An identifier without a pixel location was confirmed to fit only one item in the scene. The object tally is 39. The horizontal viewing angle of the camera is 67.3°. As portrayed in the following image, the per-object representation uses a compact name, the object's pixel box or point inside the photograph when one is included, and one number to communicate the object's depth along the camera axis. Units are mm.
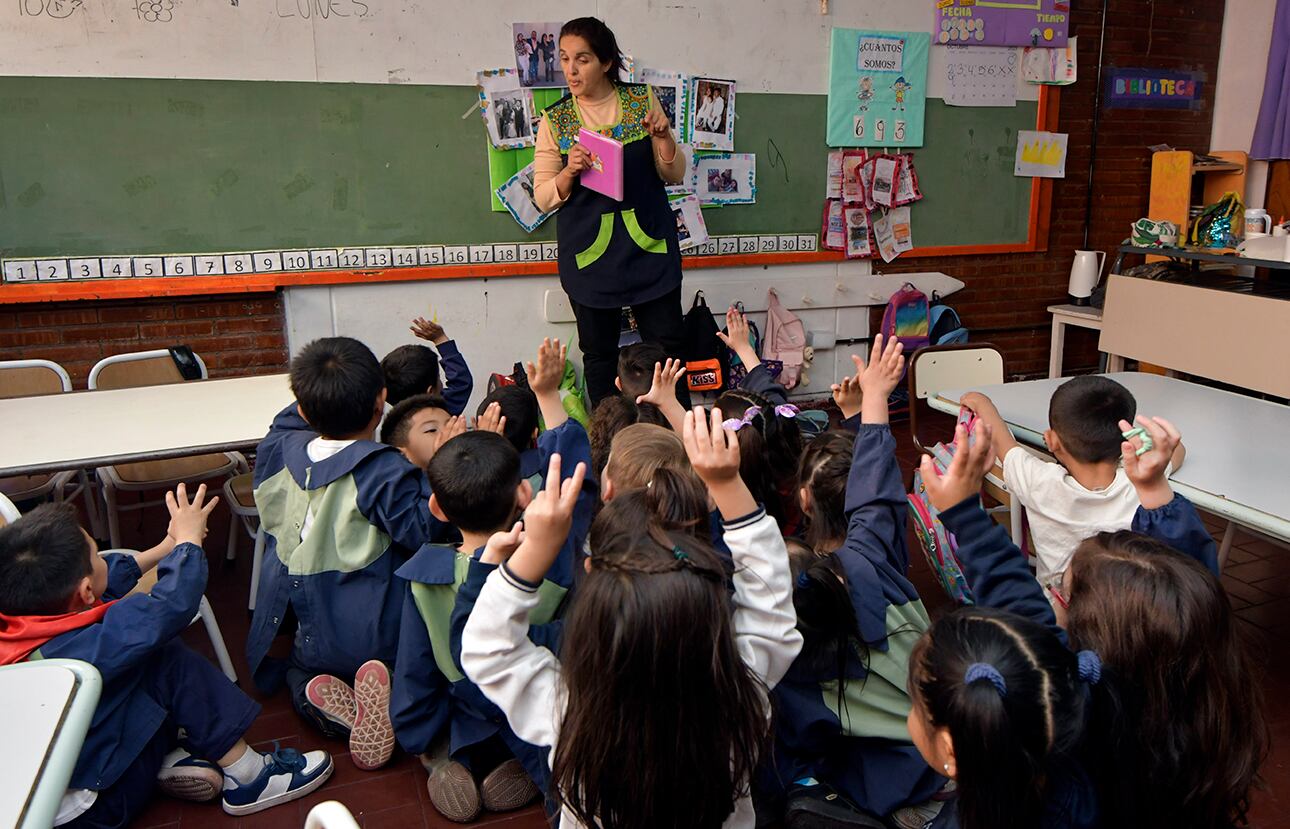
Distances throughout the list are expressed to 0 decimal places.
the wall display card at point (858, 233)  5125
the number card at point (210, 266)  4047
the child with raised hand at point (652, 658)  1222
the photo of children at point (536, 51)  4297
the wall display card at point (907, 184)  5141
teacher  3748
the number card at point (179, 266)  4000
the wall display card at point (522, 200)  4441
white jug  5512
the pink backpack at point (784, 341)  5023
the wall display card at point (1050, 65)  5262
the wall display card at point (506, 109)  4305
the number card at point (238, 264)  4082
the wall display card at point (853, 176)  5043
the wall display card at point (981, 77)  5133
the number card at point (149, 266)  3961
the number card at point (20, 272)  3809
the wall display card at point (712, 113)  4660
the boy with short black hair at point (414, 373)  3125
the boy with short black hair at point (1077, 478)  2098
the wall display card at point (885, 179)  5094
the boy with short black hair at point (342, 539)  2188
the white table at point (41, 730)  1038
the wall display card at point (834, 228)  5082
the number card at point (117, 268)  3926
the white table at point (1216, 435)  2053
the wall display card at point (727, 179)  4781
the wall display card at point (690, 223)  4766
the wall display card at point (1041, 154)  5383
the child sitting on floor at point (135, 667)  1728
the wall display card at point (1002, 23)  5027
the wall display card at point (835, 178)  5023
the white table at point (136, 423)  2383
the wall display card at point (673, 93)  4566
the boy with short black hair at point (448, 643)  1828
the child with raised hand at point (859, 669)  1635
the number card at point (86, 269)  3883
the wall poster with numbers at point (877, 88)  4902
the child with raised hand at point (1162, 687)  1234
